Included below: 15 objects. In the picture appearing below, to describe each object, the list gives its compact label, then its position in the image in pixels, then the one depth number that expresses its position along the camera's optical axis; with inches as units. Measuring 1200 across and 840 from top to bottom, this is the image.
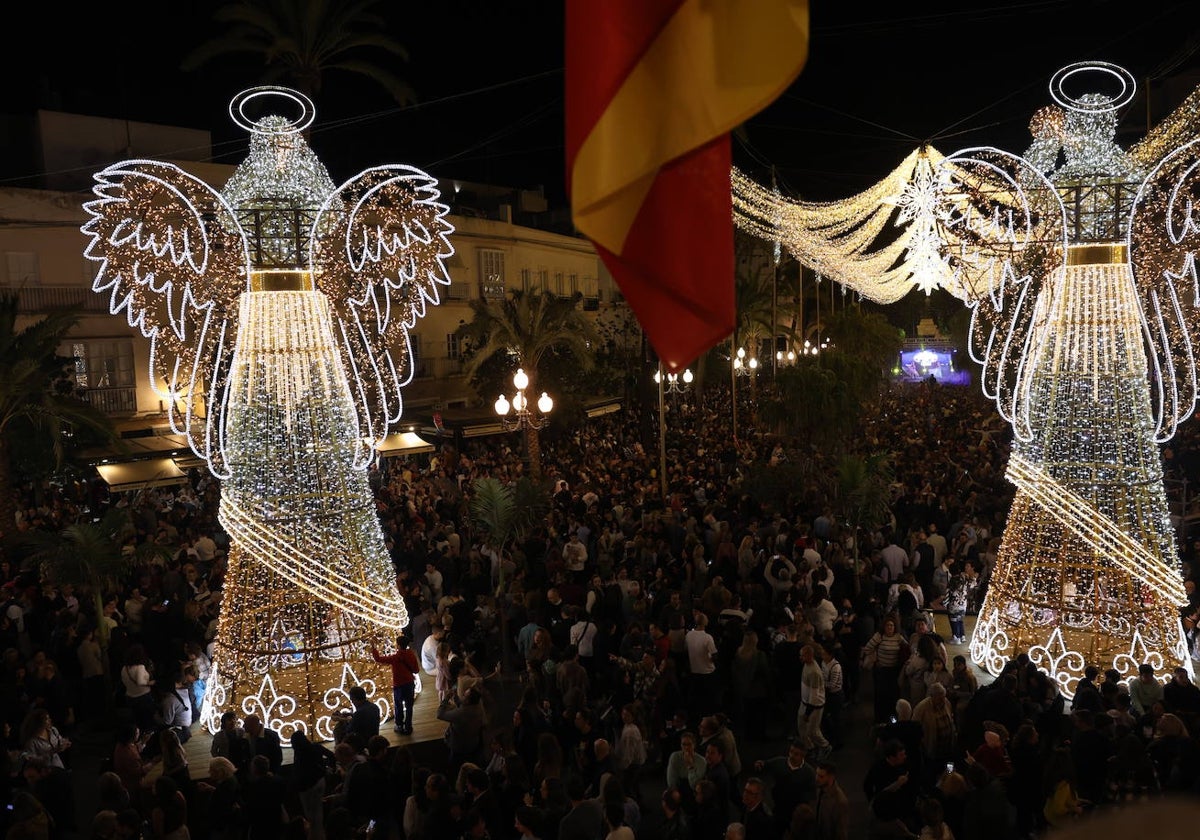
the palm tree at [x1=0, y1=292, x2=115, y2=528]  693.9
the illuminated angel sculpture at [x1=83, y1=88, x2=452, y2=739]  427.5
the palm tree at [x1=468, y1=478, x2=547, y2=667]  595.5
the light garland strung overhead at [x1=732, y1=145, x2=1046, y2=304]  494.9
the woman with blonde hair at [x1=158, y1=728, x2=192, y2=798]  327.0
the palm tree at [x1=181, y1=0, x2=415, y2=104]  653.9
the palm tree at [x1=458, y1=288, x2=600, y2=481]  1066.1
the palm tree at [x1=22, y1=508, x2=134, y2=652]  482.6
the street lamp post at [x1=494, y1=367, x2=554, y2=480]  685.3
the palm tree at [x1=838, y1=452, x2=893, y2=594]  636.1
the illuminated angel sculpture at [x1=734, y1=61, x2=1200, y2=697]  445.4
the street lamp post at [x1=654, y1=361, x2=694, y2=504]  765.9
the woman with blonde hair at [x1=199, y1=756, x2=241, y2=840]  308.2
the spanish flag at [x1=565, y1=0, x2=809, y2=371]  109.8
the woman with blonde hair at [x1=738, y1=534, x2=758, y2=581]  556.4
